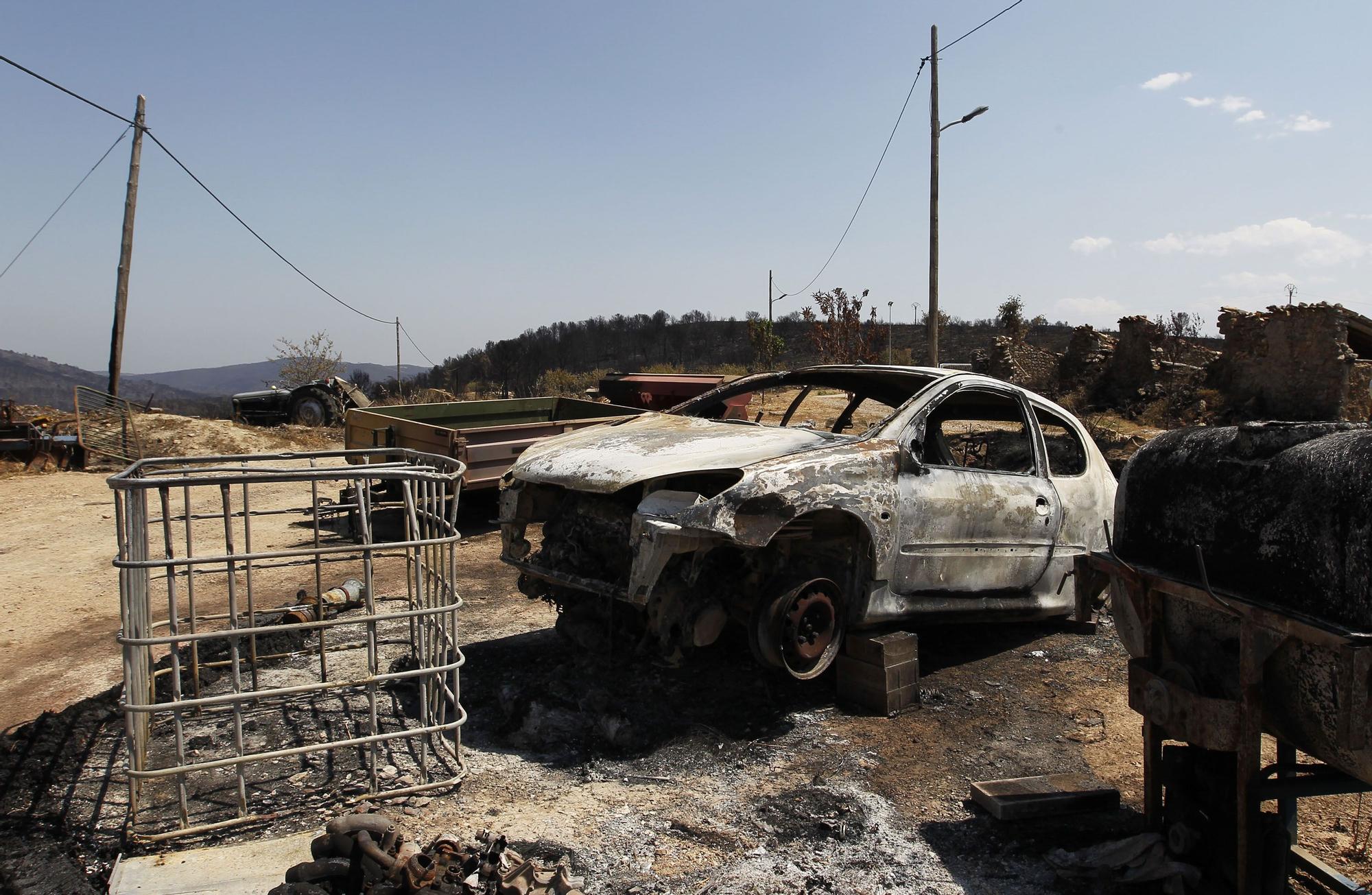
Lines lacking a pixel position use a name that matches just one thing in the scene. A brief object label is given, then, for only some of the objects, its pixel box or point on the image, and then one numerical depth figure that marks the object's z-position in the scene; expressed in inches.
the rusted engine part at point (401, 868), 107.9
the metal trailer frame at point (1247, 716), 96.3
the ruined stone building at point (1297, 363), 684.7
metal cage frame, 128.3
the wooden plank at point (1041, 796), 137.6
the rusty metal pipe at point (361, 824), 116.8
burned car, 164.1
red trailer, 561.0
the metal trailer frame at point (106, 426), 597.0
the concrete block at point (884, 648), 178.5
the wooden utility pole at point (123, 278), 682.2
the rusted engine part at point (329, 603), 222.8
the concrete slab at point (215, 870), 113.3
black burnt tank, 97.8
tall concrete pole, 636.7
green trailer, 356.5
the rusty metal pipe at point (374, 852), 109.0
